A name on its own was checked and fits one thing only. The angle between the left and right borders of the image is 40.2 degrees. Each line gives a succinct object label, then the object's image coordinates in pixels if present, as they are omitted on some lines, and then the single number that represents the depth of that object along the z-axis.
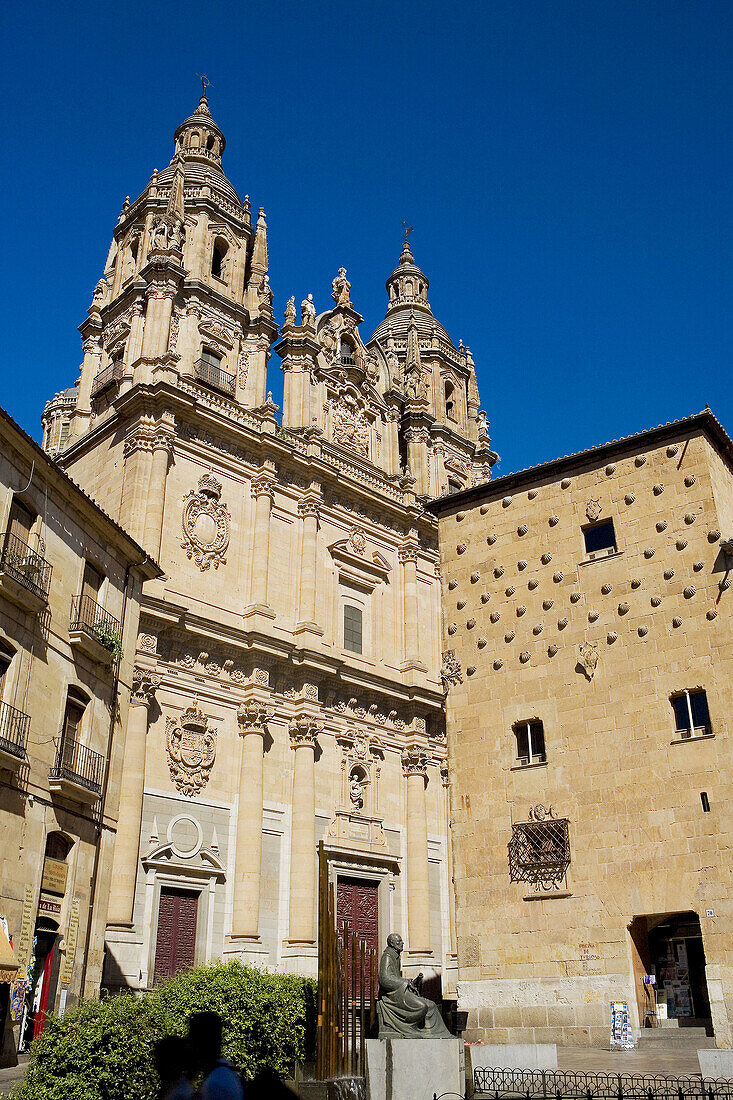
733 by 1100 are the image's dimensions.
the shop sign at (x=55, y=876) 18.47
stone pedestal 12.72
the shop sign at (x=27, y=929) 17.00
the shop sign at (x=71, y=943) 18.66
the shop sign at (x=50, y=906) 18.34
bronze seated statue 13.36
